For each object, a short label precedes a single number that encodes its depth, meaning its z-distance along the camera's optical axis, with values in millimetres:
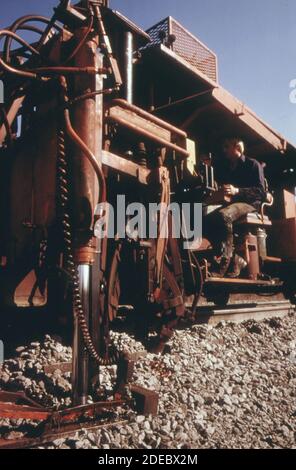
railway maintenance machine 2928
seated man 5195
